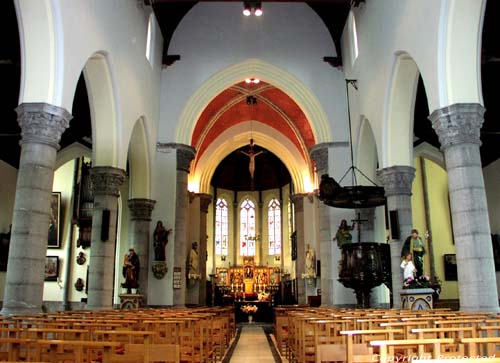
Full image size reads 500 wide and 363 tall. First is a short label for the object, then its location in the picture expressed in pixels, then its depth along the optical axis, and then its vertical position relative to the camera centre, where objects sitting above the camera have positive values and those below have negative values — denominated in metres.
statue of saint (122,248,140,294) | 15.00 +0.54
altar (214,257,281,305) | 31.16 +0.60
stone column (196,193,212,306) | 24.81 +2.48
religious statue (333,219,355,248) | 15.93 +1.68
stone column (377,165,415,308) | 12.32 +2.11
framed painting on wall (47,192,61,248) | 20.08 +2.55
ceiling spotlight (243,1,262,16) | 15.33 +8.55
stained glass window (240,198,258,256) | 34.19 +4.09
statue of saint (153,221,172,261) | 16.22 +1.51
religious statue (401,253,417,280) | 10.77 +0.44
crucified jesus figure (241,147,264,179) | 24.80 +6.38
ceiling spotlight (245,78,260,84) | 21.56 +8.69
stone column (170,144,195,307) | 16.52 +2.60
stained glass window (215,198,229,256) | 33.84 +4.12
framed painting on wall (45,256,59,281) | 19.83 +0.71
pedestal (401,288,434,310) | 10.14 -0.20
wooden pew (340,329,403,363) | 3.85 -0.47
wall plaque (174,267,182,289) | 16.36 +0.38
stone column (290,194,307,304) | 24.16 +2.00
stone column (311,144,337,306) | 16.37 +1.10
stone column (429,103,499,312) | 8.34 +1.42
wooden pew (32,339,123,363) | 3.68 -0.51
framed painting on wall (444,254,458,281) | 19.67 +0.76
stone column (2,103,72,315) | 8.21 +1.34
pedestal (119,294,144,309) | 14.83 -0.34
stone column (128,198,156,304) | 16.08 +1.80
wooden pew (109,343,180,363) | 3.91 -0.51
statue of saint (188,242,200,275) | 21.64 +1.22
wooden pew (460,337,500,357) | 3.37 -0.37
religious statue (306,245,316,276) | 22.03 +1.13
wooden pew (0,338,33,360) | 3.89 -0.44
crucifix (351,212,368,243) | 15.21 +2.01
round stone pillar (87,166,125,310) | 12.41 +1.31
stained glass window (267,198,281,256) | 33.94 +4.20
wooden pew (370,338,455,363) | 3.23 -0.37
